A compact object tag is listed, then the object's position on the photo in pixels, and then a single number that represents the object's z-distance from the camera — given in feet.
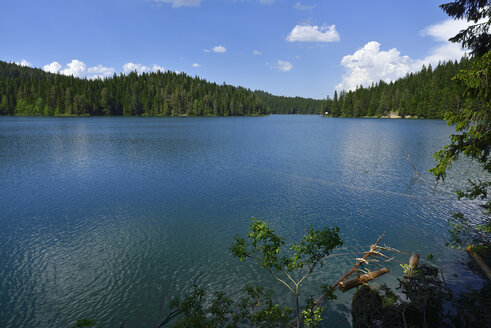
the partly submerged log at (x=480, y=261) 43.08
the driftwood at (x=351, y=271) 37.83
